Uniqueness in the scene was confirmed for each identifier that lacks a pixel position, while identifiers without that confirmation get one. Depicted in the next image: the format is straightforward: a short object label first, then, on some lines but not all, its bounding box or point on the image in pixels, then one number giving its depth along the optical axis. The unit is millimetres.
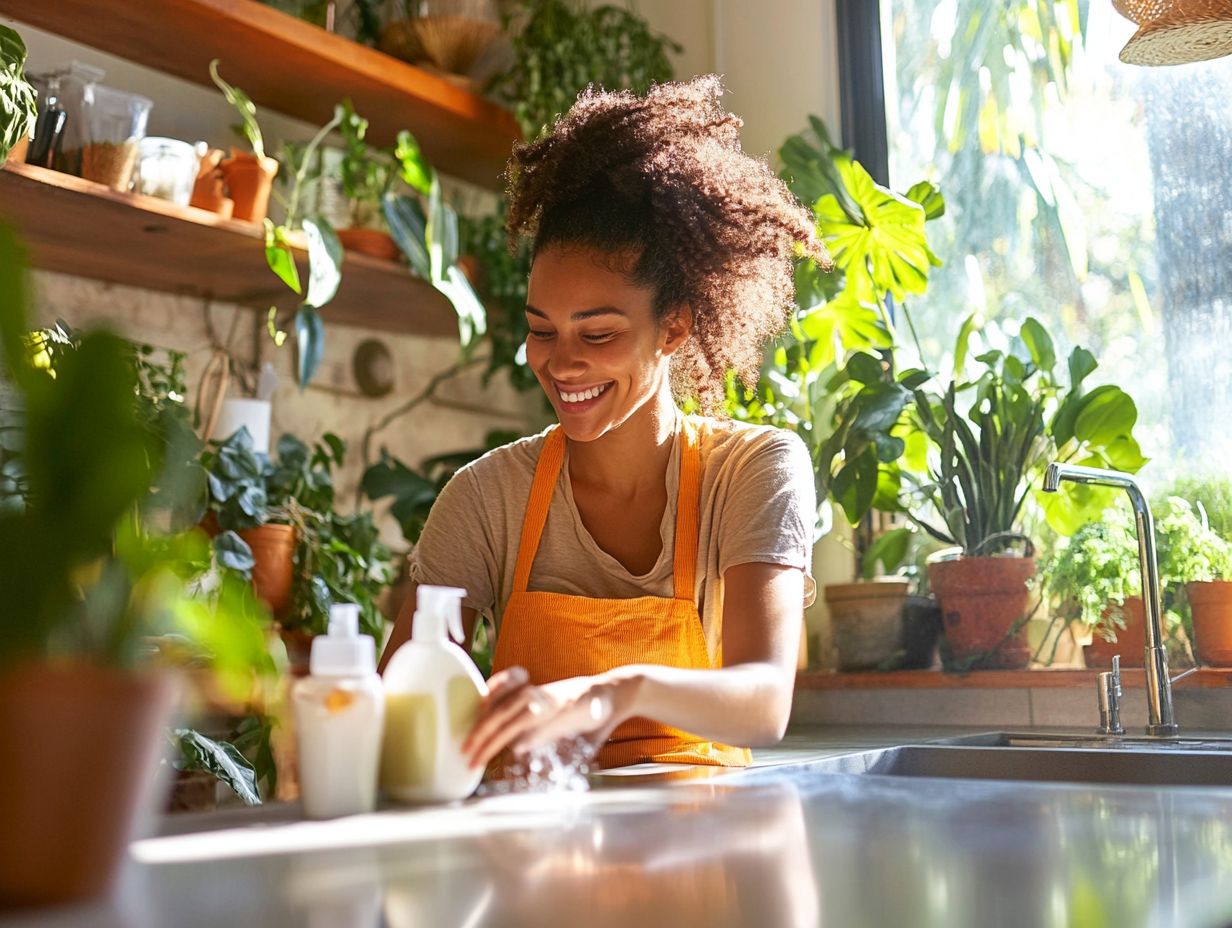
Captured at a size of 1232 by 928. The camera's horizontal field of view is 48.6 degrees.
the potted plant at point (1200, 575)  2383
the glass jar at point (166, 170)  2510
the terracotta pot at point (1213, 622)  2375
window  2637
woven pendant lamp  2154
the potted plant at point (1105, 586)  2438
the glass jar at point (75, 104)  2438
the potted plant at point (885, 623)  2672
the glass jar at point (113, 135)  2438
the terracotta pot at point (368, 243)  2961
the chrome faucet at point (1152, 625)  2039
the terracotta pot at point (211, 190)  2609
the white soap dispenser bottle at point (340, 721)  980
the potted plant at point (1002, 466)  2516
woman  1611
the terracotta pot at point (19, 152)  2250
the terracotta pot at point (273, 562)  2611
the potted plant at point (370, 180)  2924
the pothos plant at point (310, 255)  2664
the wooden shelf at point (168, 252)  2361
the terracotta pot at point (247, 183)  2691
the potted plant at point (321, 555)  2672
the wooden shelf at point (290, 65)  2609
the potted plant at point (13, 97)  2072
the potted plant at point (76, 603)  652
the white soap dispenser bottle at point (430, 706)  1021
